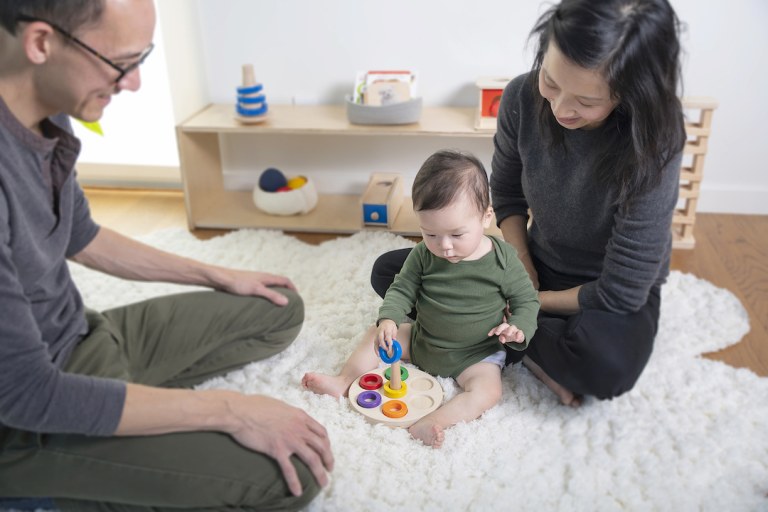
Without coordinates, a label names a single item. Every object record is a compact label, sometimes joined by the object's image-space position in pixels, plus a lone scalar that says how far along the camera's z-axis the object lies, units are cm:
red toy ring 155
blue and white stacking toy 236
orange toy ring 147
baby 135
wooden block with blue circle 236
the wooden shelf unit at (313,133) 226
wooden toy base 147
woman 120
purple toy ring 149
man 100
